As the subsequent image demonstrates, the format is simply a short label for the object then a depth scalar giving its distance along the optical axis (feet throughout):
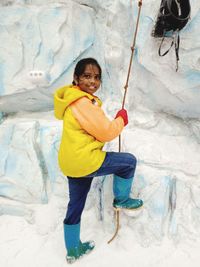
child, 6.25
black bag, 7.19
